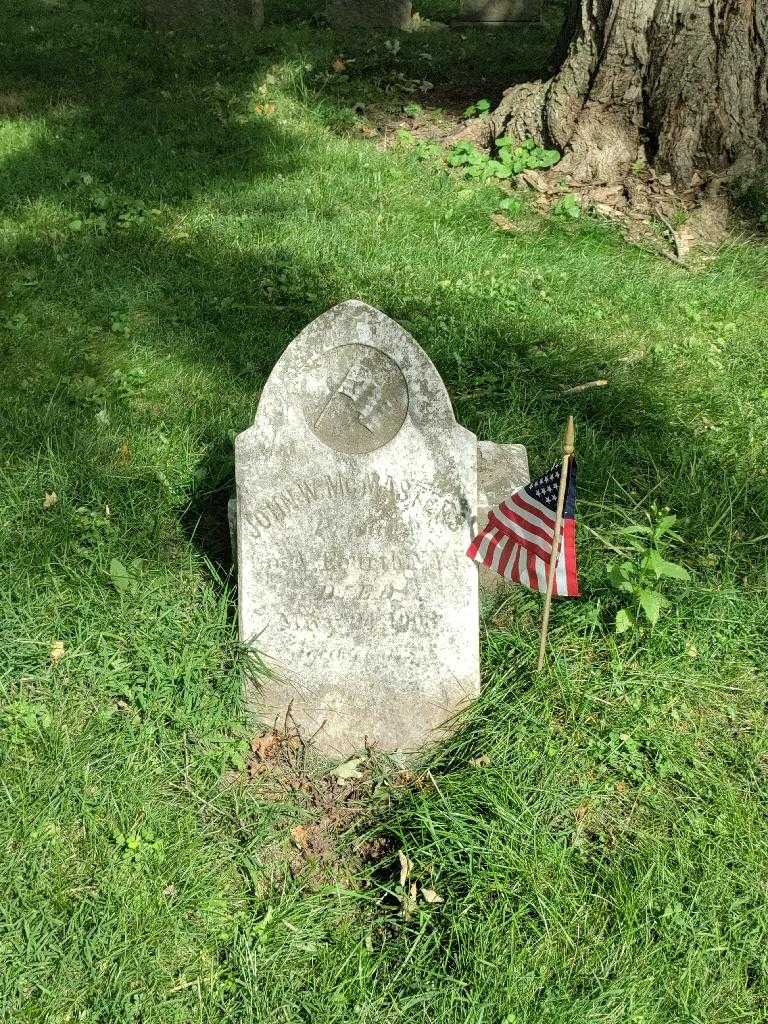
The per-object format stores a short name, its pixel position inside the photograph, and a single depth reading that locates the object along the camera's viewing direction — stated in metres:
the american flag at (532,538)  2.79
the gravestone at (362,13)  8.68
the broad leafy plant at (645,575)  3.04
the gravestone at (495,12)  9.52
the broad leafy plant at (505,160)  6.03
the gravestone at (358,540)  2.95
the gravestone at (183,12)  8.45
